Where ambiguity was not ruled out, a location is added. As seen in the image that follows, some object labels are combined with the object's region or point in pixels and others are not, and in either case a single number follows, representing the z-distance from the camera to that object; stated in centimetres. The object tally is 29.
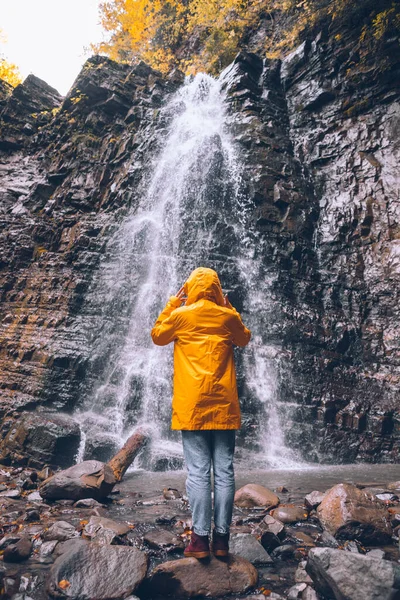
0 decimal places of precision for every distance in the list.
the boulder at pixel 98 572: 279
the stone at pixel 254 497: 497
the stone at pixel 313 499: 484
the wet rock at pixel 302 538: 383
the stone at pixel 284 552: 357
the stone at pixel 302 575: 307
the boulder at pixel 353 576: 254
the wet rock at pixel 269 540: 370
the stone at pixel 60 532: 388
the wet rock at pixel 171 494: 554
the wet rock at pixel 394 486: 586
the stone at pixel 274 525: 396
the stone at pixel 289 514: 447
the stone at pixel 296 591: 285
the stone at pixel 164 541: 363
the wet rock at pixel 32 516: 449
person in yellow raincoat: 318
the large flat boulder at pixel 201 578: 287
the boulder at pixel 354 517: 388
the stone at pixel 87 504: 496
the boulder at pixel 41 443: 785
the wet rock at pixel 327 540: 382
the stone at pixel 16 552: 336
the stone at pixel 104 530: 365
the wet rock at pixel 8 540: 364
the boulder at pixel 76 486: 521
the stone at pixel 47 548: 351
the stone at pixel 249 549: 344
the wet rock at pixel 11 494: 551
